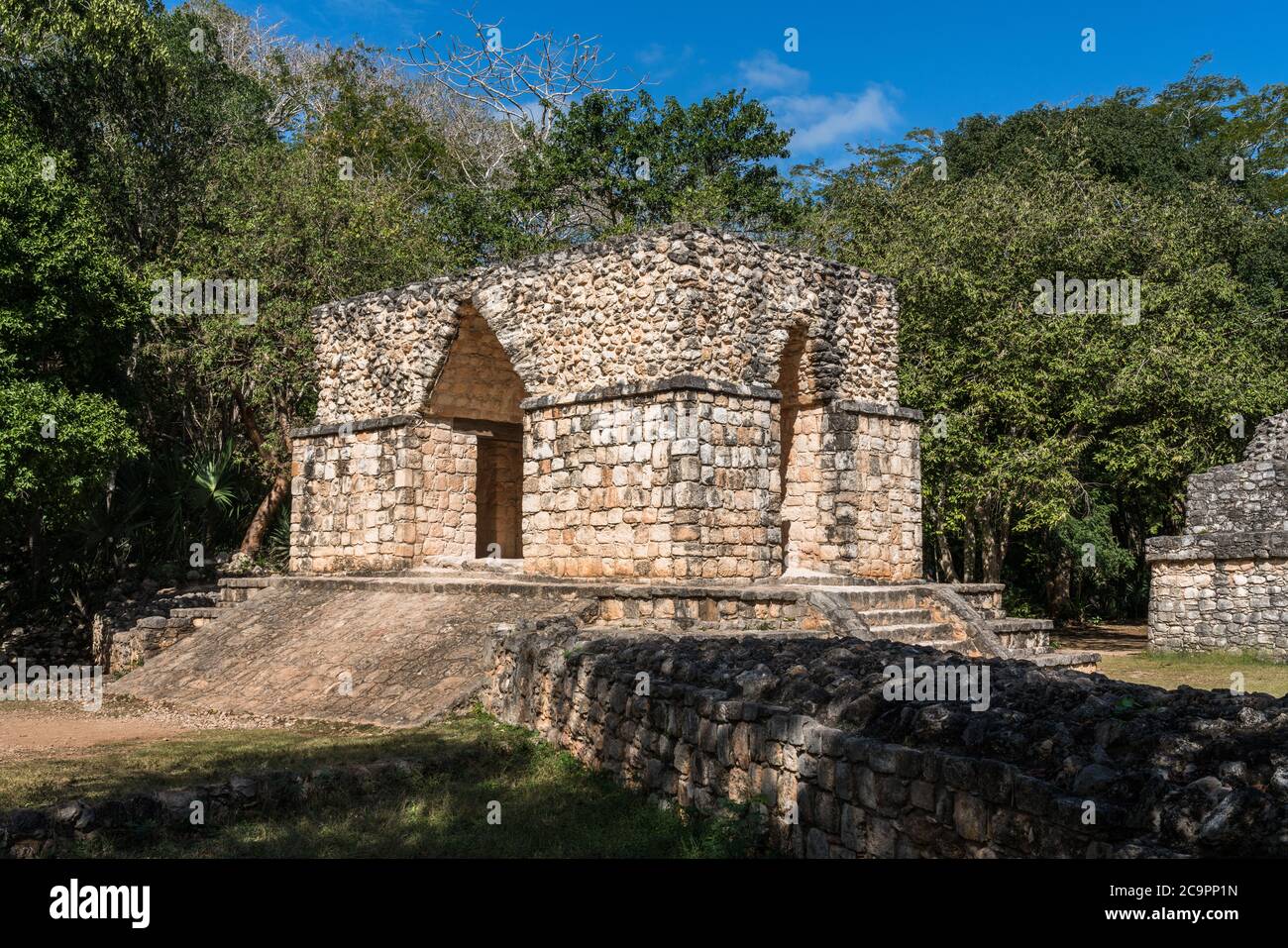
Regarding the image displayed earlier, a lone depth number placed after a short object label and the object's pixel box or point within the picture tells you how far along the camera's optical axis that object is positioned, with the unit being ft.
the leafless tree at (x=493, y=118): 90.33
